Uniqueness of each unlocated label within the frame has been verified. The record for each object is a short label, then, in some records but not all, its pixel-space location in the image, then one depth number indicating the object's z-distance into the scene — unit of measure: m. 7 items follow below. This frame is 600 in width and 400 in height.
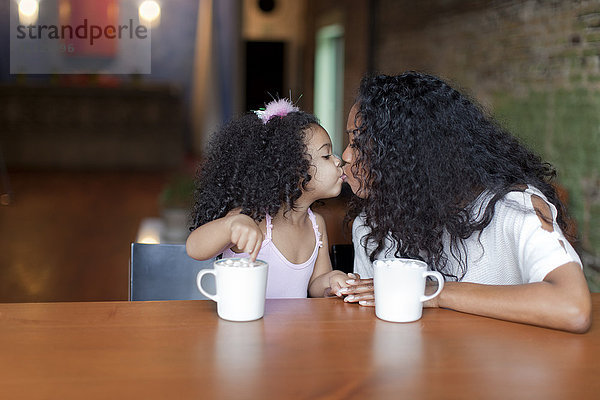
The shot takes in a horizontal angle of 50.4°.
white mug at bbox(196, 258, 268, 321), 1.11
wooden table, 0.87
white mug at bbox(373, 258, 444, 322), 1.12
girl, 1.60
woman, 1.38
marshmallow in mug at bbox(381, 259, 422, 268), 1.14
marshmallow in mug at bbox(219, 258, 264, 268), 1.14
